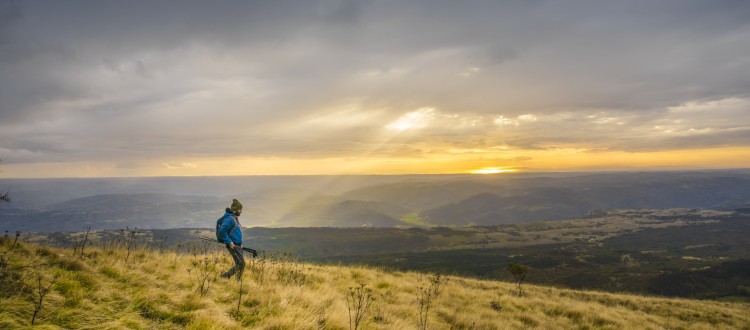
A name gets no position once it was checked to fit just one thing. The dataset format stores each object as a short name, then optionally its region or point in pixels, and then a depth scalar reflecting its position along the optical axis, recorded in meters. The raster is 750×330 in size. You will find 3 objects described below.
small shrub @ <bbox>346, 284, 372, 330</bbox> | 7.84
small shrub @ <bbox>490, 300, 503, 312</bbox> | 12.80
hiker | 9.91
